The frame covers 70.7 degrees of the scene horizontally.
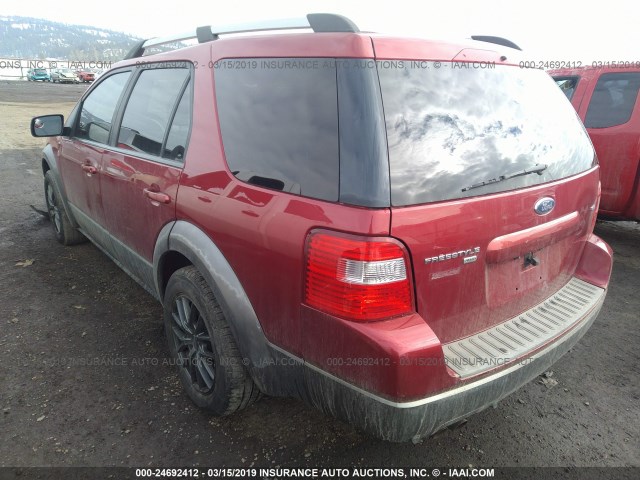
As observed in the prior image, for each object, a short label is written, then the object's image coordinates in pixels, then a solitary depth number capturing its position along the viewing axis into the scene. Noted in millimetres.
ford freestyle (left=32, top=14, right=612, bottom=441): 1563
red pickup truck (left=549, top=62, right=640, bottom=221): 4578
